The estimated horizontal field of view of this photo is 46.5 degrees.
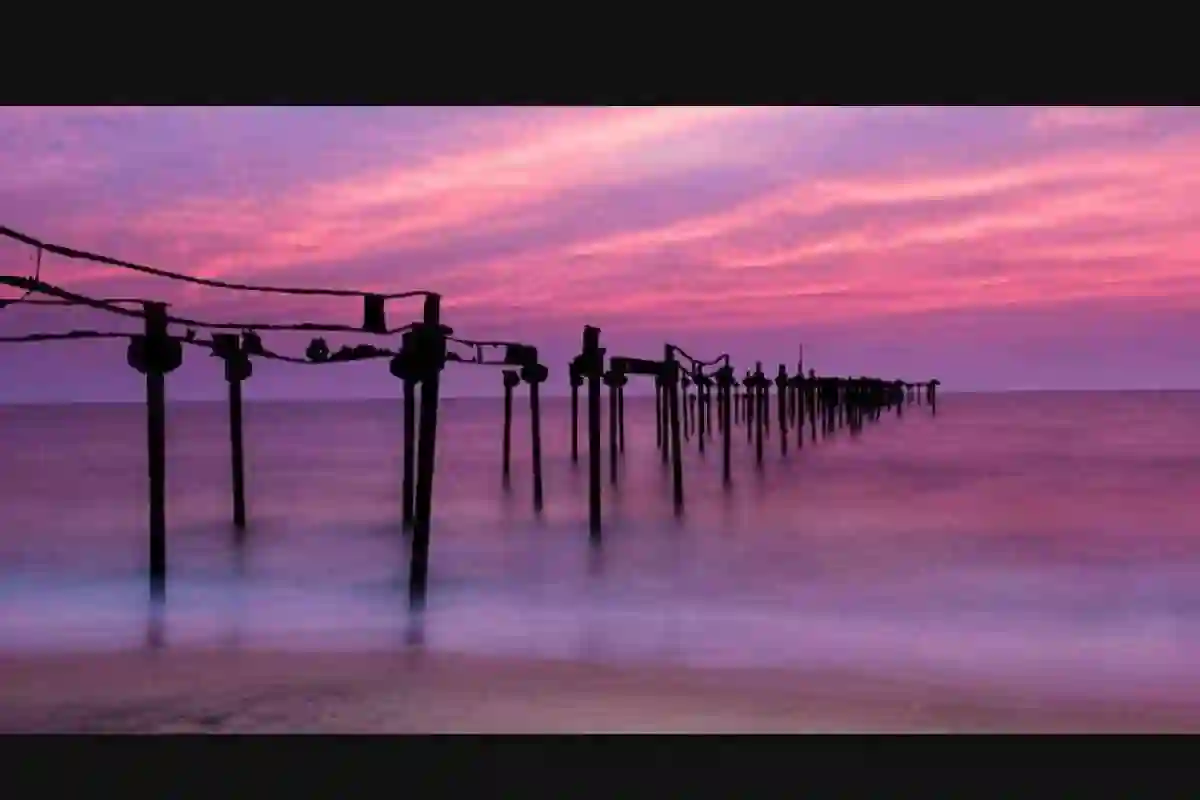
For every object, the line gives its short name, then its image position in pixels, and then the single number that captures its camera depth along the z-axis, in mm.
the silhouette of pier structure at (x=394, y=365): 7152
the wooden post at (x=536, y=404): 14086
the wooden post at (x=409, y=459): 11047
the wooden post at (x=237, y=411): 11102
